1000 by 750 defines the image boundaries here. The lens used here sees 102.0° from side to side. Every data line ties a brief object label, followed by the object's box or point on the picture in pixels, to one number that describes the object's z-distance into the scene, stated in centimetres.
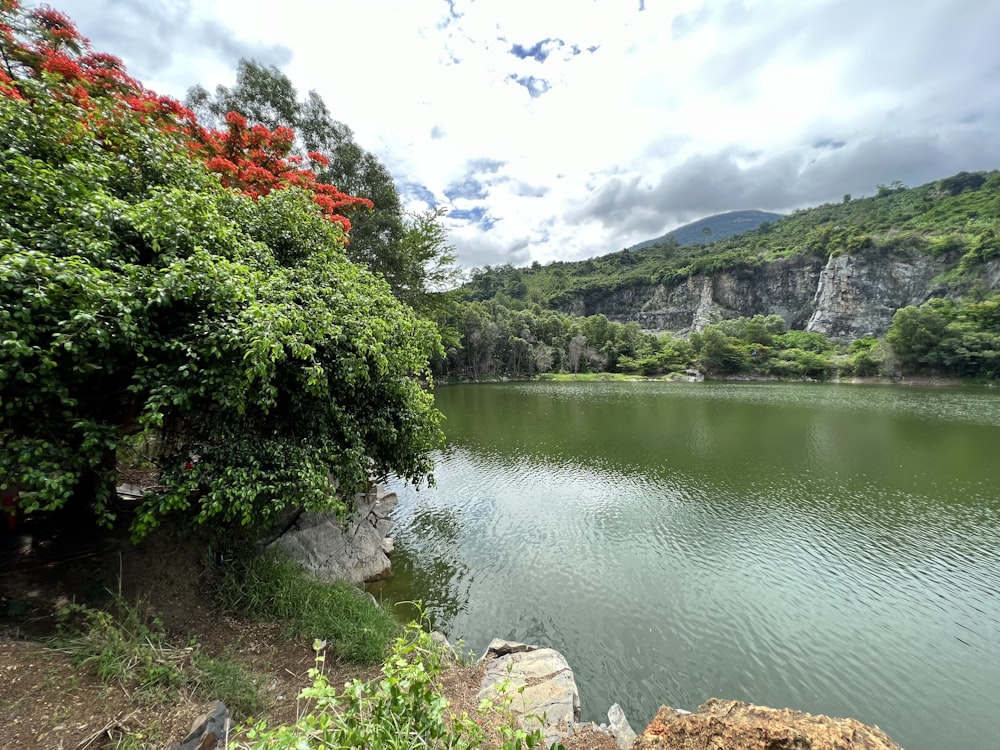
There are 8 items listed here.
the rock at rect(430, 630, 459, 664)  585
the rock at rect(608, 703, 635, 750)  450
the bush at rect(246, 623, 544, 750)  154
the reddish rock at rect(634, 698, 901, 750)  288
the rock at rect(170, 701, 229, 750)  331
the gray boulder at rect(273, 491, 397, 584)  711
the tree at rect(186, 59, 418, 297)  1661
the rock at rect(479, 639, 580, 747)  463
